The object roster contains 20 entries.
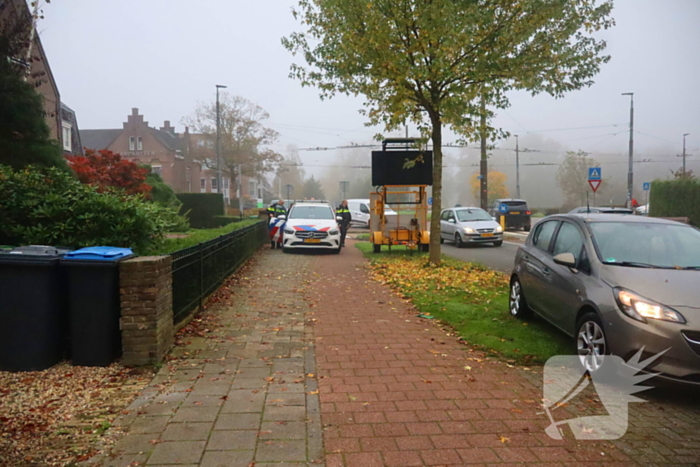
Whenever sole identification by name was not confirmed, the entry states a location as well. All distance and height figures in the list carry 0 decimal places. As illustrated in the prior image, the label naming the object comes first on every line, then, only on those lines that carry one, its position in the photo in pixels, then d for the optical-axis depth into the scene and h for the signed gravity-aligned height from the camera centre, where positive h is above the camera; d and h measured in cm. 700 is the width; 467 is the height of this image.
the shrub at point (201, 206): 3531 -18
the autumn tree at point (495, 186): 8019 +243
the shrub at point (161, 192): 2694 +59
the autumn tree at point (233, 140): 5672 +651
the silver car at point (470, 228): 2167 -97
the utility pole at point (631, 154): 3466 +314
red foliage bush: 2062 +125
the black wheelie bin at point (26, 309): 496 -94
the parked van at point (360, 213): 3878 -69
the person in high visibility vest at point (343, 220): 2016 -62
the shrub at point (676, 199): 2670 +18
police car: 1784 -98
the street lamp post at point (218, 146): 3883 +418
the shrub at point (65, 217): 677 -16
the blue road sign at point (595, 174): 2209 +114
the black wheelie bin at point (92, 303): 515 -91
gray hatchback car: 459 -80
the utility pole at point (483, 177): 2812 +134
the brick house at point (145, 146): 6944 +718
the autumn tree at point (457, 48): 1155 +335
